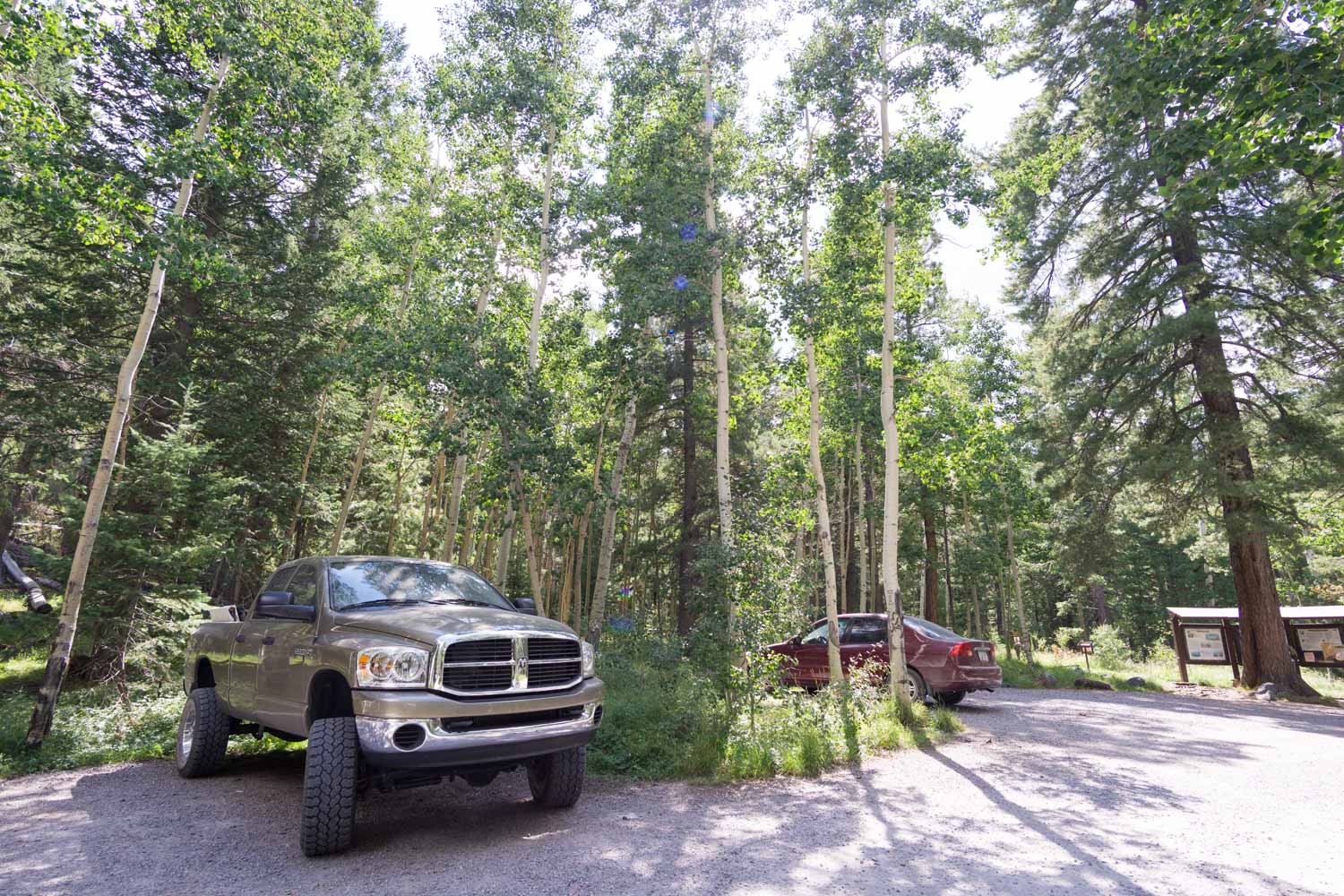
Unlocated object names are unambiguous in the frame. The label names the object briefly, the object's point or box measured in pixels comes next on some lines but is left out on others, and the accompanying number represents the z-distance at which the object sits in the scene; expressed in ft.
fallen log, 51.11
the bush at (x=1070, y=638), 137.39
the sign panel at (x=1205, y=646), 53.01
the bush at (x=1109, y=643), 107.24
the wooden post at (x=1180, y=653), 54.80
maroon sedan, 32.96
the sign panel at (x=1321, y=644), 47.96
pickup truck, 13.19
